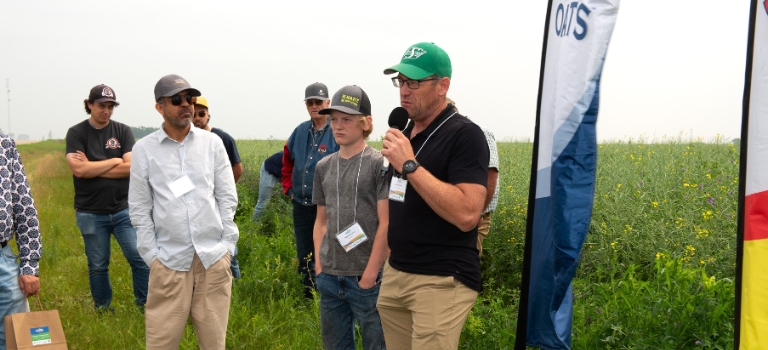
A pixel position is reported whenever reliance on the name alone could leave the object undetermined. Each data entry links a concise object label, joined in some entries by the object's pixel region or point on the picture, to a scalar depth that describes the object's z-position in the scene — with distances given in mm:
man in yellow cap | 6568
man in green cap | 2592
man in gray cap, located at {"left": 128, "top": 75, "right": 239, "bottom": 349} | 3611
